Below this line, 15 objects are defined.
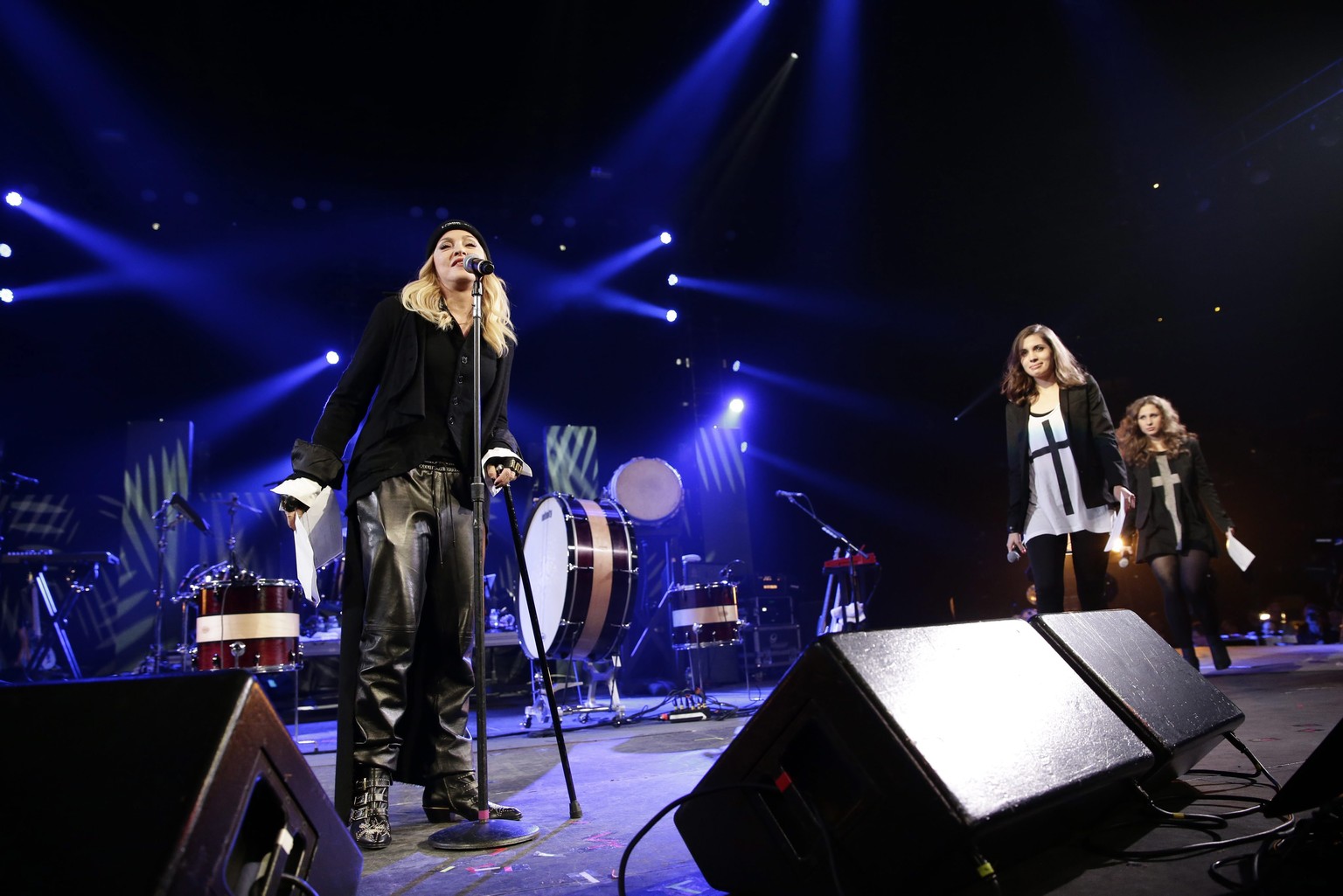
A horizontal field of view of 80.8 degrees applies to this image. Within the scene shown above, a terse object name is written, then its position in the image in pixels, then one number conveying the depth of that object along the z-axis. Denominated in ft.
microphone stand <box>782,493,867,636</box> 22.82
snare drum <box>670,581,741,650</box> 19.66
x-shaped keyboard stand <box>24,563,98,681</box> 25.31
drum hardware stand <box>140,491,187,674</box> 22.04
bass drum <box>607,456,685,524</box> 23.15
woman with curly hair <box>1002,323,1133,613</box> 12.90
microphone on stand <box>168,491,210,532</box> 20.94
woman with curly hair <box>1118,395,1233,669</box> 18.52
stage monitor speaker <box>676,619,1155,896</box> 4.16
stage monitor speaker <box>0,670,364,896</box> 2.99
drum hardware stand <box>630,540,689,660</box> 25.54
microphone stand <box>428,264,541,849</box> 7.19
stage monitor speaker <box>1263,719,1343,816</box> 4.66
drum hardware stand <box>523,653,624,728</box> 19.62
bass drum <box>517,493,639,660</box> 17.17
